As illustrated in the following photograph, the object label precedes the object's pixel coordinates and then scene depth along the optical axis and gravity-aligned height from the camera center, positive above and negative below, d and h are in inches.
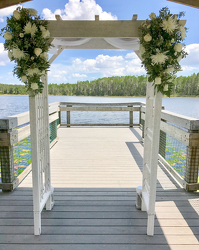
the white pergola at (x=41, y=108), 73.7 -4.8
